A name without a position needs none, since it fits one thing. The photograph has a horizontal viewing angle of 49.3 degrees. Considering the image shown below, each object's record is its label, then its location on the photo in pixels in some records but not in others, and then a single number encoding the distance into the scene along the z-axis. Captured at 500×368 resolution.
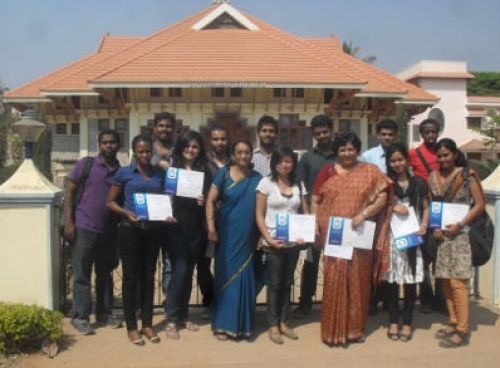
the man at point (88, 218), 4.52
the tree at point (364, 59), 38.38
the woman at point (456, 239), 4.44
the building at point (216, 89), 17.08
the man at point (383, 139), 5.19
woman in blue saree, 4.44
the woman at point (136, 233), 4.27
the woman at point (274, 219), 4.40
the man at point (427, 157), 5.15
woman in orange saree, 4.30
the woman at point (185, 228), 4.49
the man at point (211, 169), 4.71
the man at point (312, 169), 5.02
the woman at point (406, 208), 4.47
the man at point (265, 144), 4.77
